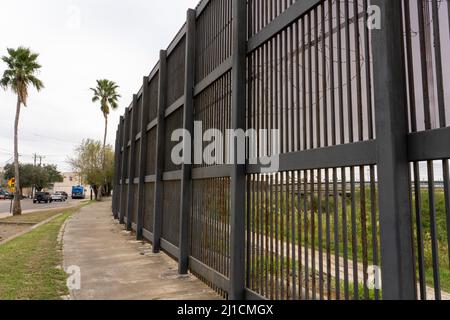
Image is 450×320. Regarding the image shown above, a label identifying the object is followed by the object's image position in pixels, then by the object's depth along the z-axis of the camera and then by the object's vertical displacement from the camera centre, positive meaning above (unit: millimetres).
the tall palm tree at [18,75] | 24000 +8119
